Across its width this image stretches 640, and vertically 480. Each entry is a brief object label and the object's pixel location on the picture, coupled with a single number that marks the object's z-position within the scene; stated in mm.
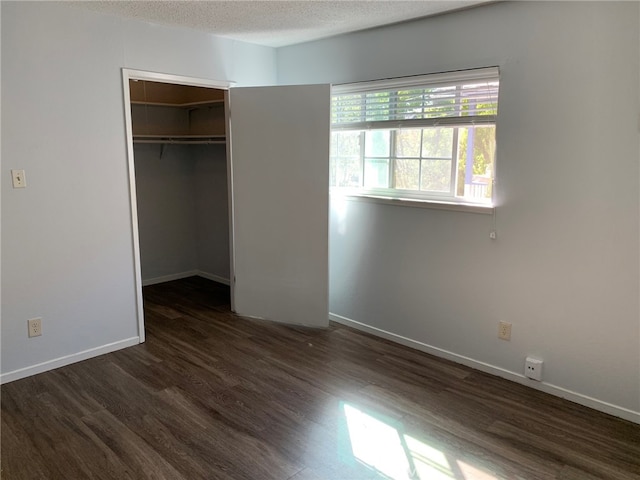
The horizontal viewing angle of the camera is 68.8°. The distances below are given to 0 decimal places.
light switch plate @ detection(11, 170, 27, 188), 2828
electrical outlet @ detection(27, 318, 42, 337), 3008
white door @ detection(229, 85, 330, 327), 3621
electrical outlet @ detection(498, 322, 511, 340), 2965
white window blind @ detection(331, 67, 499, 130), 2924
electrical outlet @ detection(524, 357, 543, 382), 2830
